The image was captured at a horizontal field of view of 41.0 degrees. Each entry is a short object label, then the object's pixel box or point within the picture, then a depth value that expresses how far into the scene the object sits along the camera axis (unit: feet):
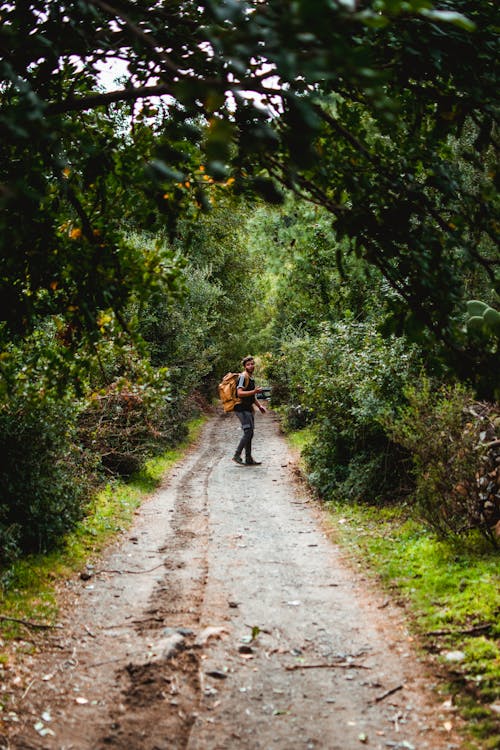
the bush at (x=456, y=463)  23.93
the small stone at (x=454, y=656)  16.64
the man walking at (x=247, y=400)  49.55
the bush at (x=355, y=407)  34.19
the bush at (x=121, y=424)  33.40
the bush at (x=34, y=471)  24.76
